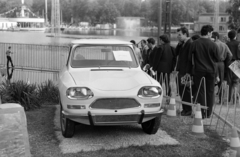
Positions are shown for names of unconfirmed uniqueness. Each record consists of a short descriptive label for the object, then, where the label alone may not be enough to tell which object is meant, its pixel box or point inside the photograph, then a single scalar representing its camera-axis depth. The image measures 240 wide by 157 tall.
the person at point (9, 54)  18.92
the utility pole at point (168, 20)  14.22
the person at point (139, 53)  12.53
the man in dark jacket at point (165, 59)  9.42
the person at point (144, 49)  12.19
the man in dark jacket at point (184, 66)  7.98
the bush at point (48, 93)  9.86
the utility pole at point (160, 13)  13.32
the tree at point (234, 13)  30.70
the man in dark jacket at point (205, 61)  7.61
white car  5.71
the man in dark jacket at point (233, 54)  10.02
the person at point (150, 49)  9.70
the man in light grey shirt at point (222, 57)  9.54
